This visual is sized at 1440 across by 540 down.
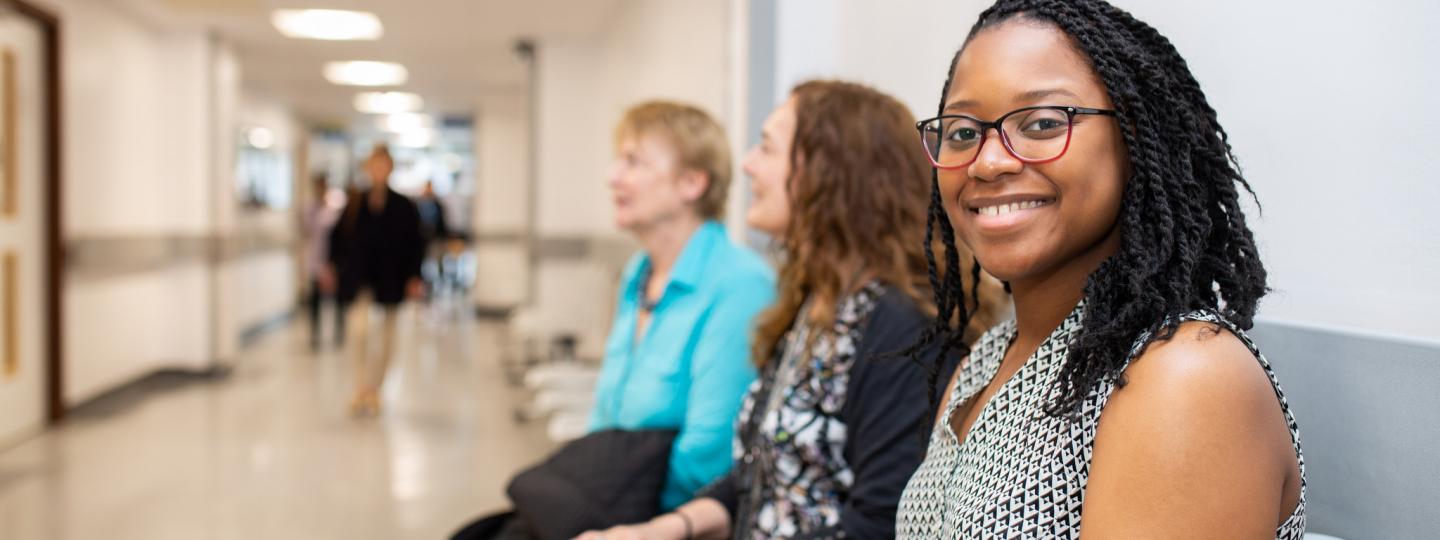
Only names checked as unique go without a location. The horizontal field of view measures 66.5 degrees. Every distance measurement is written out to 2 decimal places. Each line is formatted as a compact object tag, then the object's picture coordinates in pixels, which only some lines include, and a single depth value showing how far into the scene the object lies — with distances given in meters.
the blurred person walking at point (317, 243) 9.90
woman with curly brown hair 1.53
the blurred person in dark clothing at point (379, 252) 6.86
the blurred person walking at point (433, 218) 12.12
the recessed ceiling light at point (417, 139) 18.89
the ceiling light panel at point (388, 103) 13.02
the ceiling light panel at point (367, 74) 10.38
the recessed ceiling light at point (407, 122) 15.70
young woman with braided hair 0.80
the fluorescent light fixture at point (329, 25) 7.68
